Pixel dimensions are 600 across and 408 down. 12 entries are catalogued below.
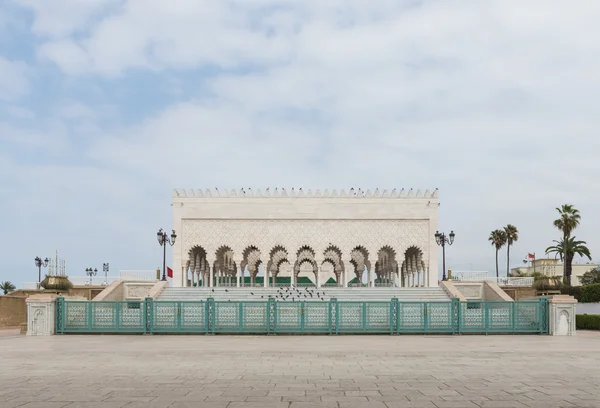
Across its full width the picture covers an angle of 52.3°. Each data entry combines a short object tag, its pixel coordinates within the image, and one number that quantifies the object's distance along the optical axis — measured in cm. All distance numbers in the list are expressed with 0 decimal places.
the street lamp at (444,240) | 2706
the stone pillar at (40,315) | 1547
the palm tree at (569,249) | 4370
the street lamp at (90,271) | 4047
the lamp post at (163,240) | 2500
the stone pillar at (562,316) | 1588
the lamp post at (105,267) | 4142
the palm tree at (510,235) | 5150
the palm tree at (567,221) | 4453
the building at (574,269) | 5690
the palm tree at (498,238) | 5253
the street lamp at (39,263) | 3525
